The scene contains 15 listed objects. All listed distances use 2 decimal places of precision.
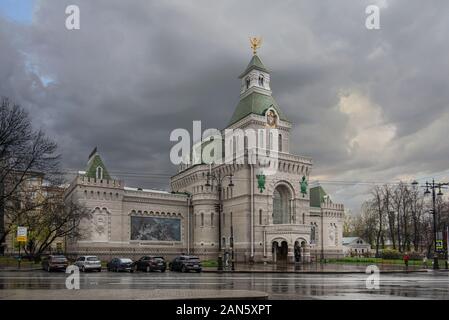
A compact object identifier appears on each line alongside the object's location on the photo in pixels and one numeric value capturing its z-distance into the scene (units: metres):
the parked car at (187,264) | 39.25
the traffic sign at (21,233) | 46.16
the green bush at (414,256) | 73.12
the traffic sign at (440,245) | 47.81
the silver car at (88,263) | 40.53
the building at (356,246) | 112.24
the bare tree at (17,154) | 36.12
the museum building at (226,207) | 64.38
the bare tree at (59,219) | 53.31
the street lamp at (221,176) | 70.75
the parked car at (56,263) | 40.66
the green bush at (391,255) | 74.50
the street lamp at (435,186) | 45.03
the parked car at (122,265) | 39.75
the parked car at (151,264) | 39.81
